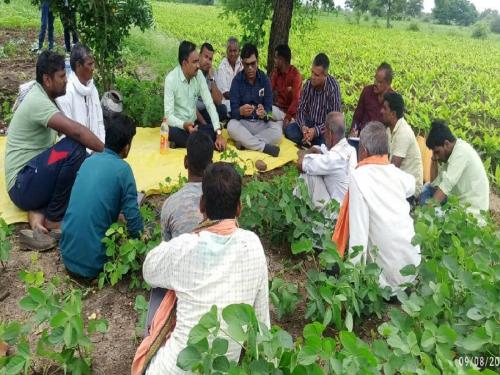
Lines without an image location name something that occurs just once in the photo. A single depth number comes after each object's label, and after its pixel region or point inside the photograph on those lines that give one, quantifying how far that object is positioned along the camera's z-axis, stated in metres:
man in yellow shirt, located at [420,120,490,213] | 4.14
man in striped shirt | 5.98
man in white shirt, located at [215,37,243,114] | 6.79
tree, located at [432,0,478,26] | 72.50
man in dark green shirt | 3.18
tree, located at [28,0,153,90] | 6.42
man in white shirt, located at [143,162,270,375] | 2.08
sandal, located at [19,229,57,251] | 3.78
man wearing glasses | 5.97
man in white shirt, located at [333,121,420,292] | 3.19
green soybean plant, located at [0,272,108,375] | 2.09
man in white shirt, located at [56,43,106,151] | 4.55
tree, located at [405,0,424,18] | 77.75
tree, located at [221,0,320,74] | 7.50
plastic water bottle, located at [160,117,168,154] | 5.65
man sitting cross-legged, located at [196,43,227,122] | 6.38
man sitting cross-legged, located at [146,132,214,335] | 2.63
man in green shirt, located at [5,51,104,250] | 3.80
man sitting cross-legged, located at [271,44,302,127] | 6.71
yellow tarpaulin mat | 4.35
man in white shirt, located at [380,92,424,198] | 4.79
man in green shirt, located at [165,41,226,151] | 5.62
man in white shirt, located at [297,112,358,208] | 3.82
